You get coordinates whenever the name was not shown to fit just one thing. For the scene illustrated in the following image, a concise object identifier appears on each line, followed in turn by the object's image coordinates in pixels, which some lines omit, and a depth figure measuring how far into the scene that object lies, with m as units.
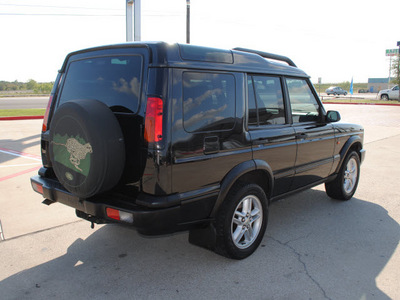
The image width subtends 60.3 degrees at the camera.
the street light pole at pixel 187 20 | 18.33
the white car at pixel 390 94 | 36.09
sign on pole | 54.78
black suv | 2.61
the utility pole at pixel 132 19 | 13.57
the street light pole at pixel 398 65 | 38.77
